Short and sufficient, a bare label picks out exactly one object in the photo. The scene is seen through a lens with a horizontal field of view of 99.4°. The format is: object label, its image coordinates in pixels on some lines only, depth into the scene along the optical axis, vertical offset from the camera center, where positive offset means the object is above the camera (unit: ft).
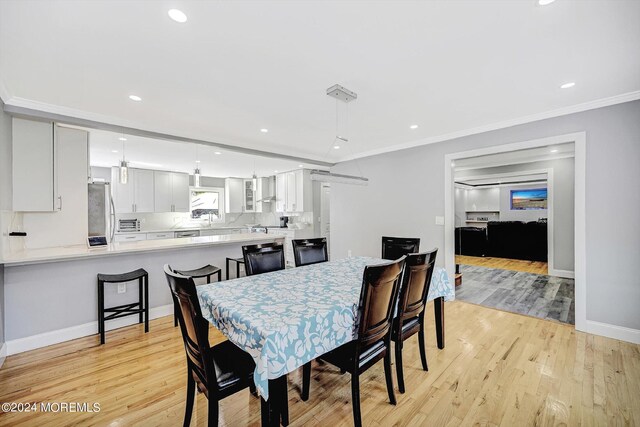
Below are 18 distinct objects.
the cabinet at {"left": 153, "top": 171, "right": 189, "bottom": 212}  21.12 +1.78
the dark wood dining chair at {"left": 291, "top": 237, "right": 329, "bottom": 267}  9.69 -1.40
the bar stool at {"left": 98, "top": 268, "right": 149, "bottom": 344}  9.00 -3.13
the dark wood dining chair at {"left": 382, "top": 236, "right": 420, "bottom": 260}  10.50 -1.33
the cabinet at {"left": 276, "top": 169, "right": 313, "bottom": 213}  22.33 +1.86
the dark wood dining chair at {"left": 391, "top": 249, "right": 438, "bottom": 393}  6.33 -2.14
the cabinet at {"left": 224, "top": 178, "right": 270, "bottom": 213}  25.40 +1.76
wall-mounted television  24.64 +1.30
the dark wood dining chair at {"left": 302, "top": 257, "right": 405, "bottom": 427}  5.16 -2.38
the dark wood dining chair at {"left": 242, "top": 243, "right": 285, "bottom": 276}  8.21 -1.41
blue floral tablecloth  4.25 -1.83
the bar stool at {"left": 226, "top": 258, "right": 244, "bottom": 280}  12.09 -2.20
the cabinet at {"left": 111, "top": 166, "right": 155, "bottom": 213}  19.54 +1.61
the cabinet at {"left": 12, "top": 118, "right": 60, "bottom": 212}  8.93 +1.61
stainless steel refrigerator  11.91 +0.21
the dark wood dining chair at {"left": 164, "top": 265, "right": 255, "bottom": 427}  4.33 -2.70
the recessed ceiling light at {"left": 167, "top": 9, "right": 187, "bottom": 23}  5.10 +3.81
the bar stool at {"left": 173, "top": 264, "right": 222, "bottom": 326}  10.16 -2.25
